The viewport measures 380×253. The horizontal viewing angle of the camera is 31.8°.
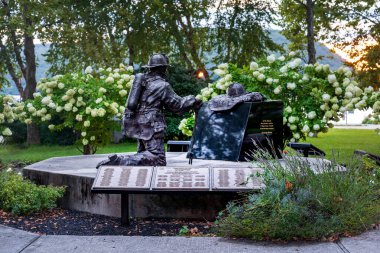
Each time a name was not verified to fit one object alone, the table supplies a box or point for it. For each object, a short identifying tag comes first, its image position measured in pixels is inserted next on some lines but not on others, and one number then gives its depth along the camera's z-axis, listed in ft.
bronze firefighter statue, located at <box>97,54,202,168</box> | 34.32
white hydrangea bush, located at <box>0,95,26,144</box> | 54.34
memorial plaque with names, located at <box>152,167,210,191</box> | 27.99
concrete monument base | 30.91
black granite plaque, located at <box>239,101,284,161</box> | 37.35
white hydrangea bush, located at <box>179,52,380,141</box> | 54.44
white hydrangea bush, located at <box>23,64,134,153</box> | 55.21
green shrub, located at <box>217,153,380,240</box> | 23.09
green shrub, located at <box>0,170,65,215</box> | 30.18
